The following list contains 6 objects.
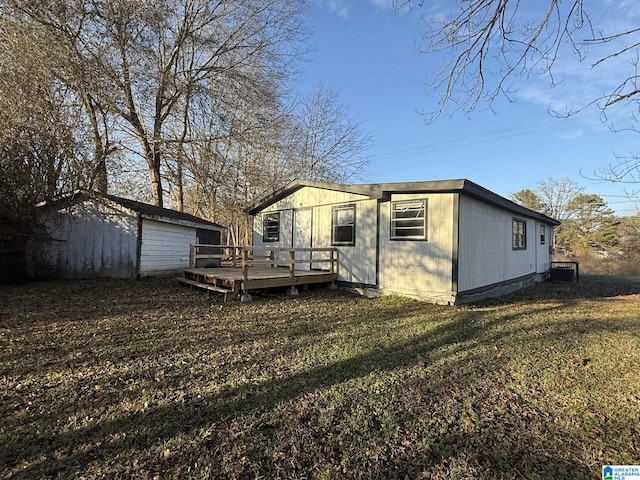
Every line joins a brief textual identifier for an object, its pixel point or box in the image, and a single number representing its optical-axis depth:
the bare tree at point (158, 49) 10.38
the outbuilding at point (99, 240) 10.71
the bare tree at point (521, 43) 3.57
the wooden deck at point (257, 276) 7.80
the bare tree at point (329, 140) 23.59
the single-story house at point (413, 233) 7.91
